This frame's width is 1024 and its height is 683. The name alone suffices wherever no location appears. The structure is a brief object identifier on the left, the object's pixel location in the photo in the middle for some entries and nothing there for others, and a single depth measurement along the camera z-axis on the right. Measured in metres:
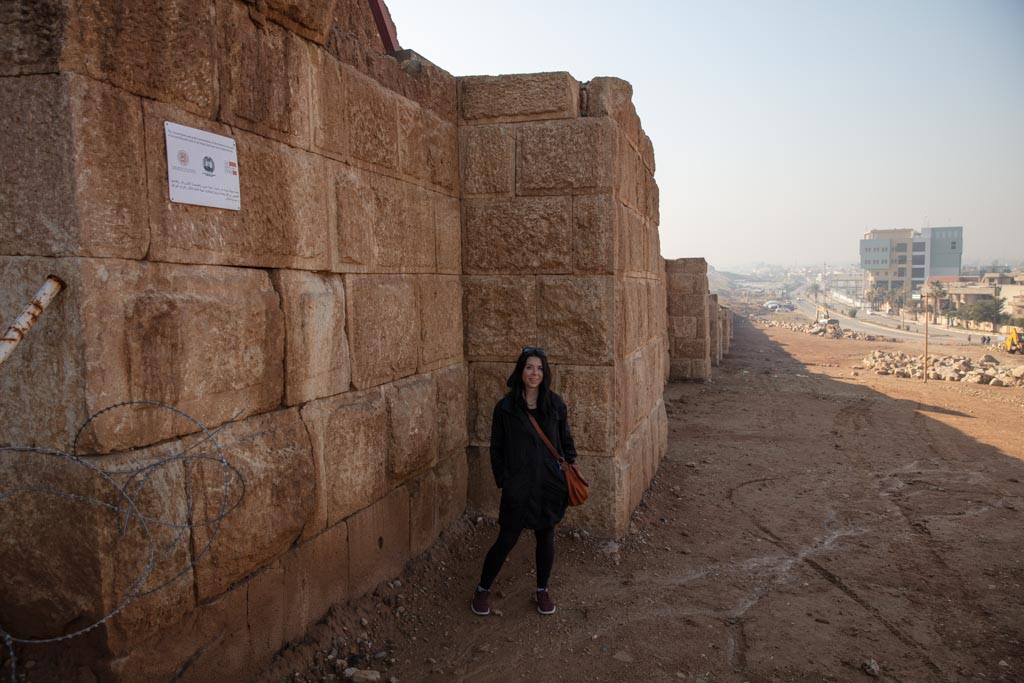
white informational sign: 2.64
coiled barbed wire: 2.39
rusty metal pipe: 2.13
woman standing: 4.04
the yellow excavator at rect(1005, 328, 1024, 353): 29.31
